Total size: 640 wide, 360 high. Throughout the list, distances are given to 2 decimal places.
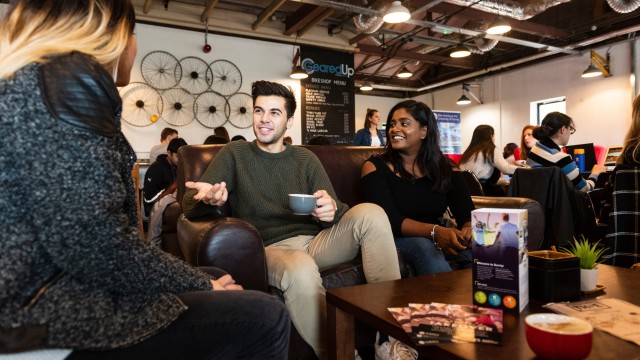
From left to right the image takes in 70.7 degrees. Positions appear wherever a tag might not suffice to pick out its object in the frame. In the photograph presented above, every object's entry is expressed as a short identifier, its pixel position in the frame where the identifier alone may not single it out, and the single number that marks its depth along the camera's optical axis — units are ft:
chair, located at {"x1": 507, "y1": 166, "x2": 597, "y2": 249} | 11.17
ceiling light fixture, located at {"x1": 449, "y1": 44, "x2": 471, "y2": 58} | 22.69
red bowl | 2.68
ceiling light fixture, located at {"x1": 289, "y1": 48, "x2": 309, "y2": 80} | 21.99
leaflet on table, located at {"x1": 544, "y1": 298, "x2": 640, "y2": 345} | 3.23
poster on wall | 29.35
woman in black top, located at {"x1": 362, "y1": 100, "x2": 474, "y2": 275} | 7.29
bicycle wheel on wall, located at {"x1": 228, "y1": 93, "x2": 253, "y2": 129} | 22.34
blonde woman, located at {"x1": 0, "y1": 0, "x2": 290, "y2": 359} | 2.37
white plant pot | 4.19
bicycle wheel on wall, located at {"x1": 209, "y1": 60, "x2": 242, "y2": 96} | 21.74
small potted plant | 4.20
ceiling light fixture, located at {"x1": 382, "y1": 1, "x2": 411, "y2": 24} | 16.14
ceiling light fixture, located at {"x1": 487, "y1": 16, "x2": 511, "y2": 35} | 18.20
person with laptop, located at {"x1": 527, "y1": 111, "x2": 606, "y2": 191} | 12.30
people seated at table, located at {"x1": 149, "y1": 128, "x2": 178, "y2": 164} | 17.76
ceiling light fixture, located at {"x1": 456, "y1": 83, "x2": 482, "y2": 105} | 32.24
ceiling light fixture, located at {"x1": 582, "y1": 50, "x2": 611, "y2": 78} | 23.68
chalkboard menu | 23.84
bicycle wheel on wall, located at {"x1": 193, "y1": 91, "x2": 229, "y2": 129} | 21.48
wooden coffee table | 2.97
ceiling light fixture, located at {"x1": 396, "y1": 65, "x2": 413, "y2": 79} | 28.09
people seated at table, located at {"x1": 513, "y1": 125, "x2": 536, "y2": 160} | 18.67
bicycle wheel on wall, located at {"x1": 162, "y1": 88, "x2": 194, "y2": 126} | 20.68
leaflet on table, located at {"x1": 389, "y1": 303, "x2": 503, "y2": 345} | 3.15
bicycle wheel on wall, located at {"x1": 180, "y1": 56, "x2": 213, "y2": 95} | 21.04
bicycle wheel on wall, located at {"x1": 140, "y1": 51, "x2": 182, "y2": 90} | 20.12
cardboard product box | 3.66
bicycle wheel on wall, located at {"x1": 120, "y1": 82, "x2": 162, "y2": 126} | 19.84
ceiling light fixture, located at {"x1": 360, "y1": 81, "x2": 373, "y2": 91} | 32.14
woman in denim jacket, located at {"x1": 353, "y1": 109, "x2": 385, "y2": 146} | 20.65
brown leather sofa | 5.08
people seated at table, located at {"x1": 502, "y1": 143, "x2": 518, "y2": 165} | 25.31
